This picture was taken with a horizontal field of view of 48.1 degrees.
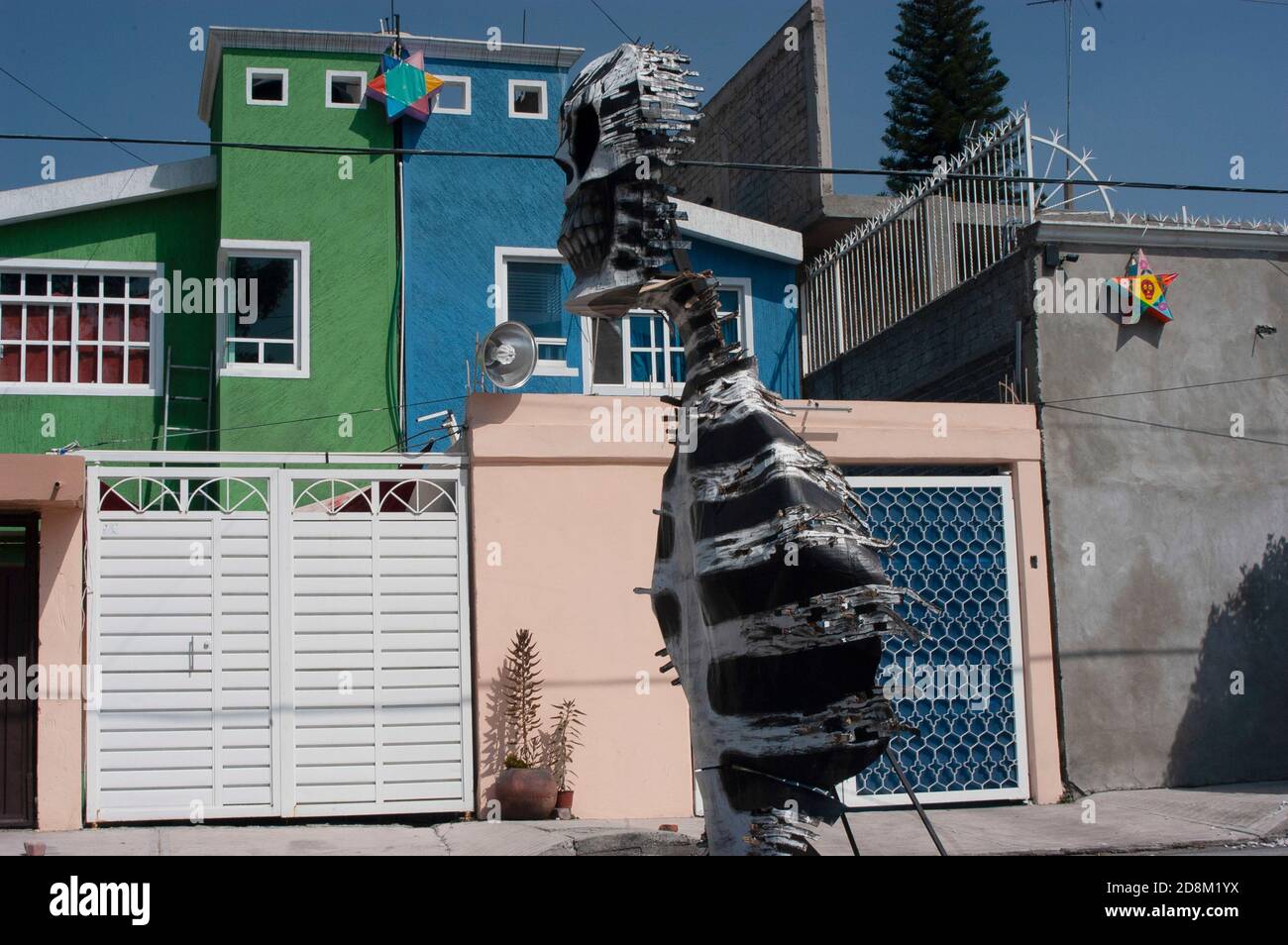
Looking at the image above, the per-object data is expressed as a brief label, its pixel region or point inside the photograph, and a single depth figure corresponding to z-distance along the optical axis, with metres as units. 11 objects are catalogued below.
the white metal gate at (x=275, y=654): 10.27
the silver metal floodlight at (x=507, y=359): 11.81
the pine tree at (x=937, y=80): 30.86
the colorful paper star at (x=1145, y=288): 12.65
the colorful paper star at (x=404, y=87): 15.11
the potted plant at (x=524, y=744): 10.46
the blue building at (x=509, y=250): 14.89
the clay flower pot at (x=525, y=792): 10.45
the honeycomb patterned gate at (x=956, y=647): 11.70
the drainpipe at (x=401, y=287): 14.63
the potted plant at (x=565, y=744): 10.83
